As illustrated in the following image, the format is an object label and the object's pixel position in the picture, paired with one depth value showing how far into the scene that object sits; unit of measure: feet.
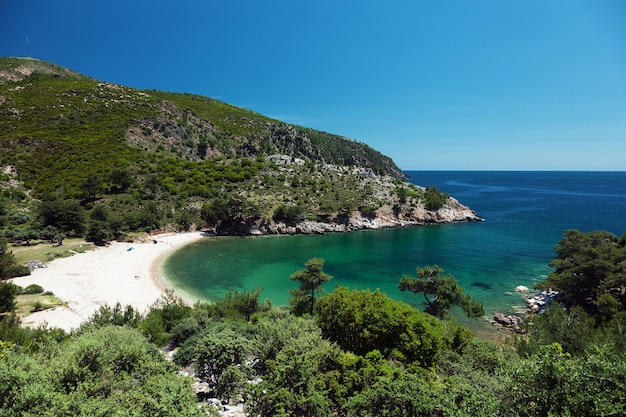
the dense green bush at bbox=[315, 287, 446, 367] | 46.50
